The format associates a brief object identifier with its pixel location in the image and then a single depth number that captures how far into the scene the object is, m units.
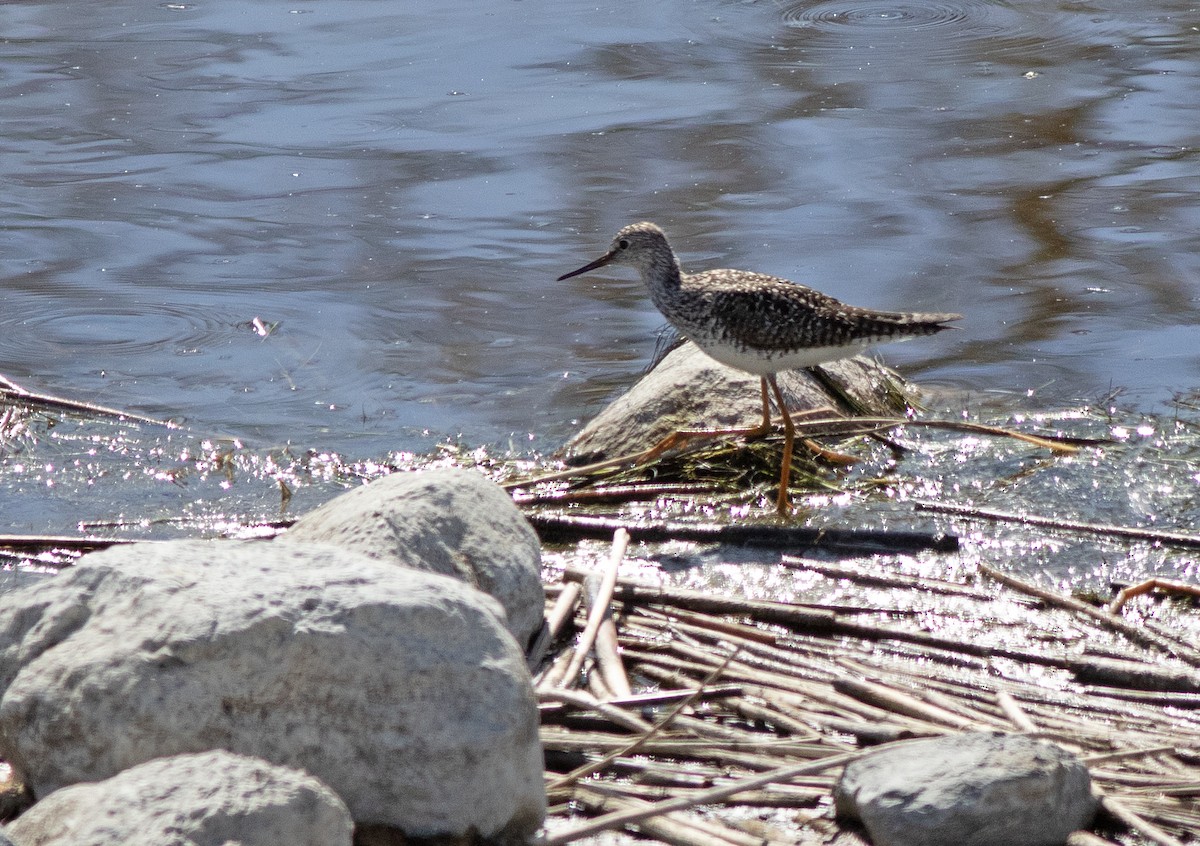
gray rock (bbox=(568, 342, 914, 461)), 13.16
